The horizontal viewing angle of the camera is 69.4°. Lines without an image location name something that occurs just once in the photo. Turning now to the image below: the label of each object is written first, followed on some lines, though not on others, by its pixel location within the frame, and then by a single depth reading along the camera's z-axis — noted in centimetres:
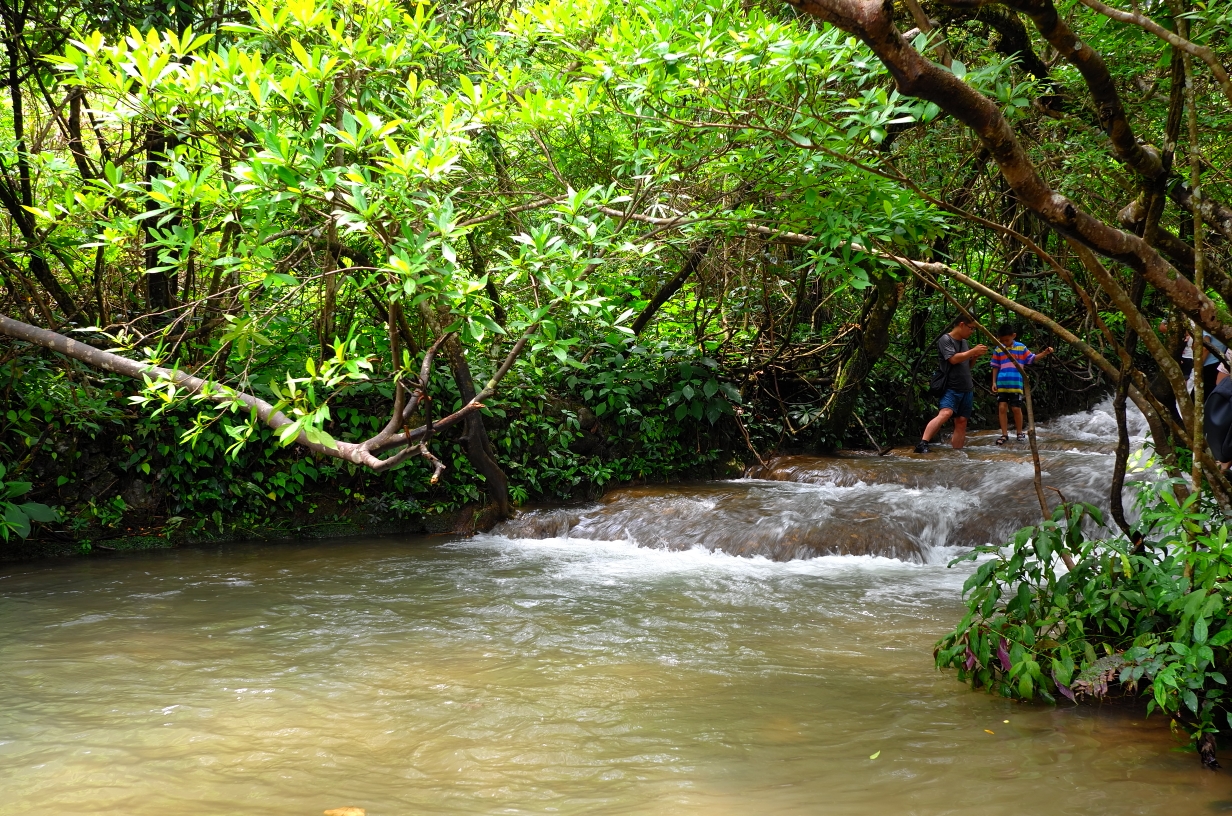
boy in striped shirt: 1144
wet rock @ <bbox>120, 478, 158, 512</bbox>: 876
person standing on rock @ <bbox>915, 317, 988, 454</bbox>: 1102
